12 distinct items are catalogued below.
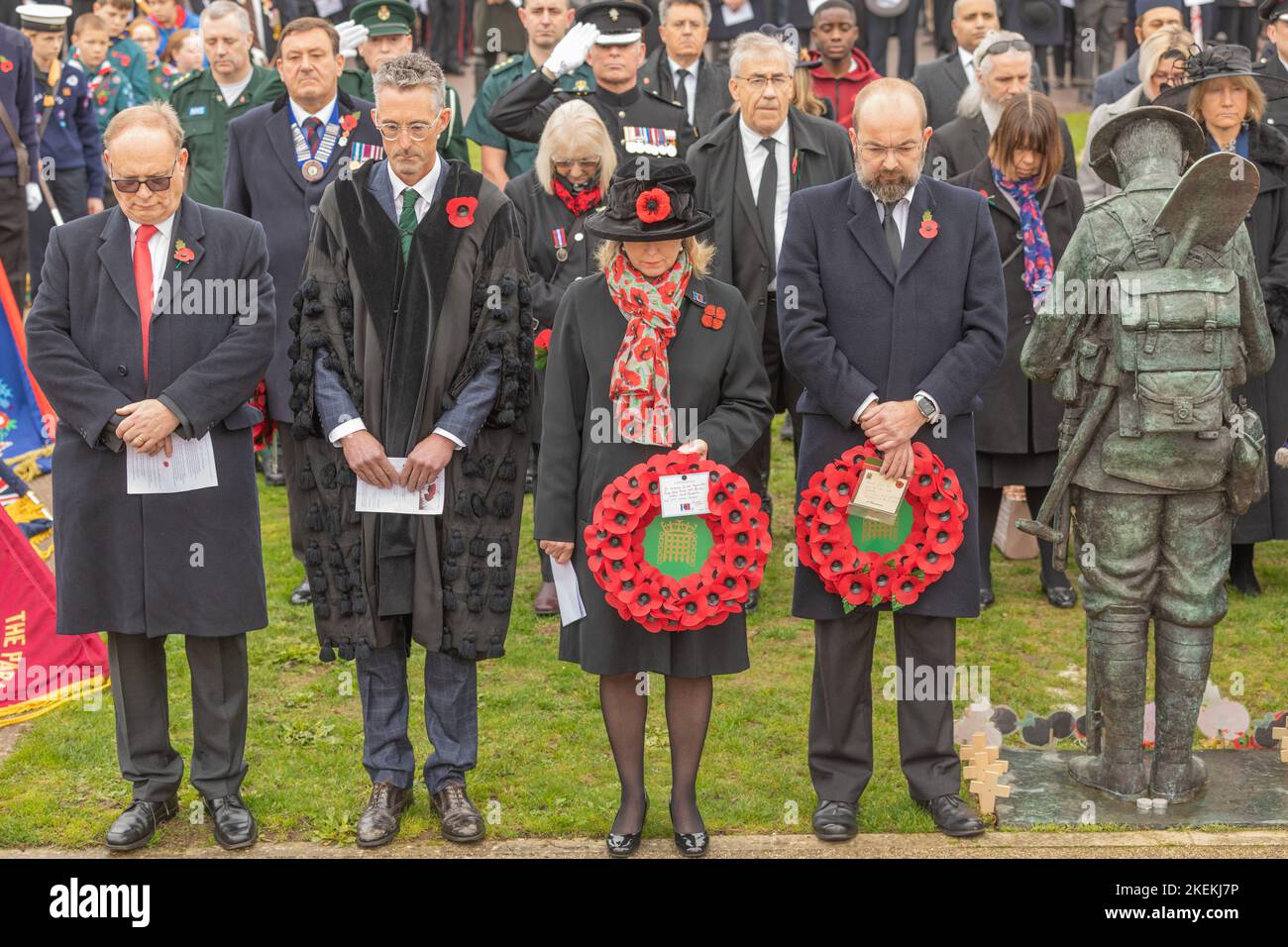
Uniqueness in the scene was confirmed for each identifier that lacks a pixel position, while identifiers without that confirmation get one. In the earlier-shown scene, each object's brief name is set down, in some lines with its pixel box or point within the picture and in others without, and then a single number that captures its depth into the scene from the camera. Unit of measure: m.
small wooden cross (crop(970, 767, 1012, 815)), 5.97
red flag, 7.06
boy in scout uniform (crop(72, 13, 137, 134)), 13.39
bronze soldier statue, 5.61
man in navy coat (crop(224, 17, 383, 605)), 7.71
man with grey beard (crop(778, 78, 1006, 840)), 5.65
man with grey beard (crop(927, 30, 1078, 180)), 8.39
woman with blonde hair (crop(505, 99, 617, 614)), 7.49
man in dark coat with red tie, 5.60
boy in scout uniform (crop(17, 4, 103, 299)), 12.17
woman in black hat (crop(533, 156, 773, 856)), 5.53
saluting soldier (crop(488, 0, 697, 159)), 8.48
